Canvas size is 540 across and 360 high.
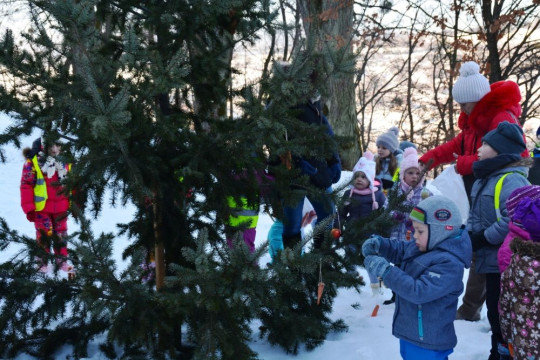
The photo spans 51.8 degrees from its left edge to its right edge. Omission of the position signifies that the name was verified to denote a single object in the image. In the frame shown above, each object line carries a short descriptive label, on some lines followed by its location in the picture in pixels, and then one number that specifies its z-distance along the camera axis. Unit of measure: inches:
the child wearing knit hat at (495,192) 153.3
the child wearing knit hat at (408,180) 222.7
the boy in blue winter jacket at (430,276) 123.9
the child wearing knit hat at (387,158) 293.9
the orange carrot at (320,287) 130.3
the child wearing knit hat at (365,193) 233.0
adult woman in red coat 178.9
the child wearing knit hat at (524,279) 115.7
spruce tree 108.0
